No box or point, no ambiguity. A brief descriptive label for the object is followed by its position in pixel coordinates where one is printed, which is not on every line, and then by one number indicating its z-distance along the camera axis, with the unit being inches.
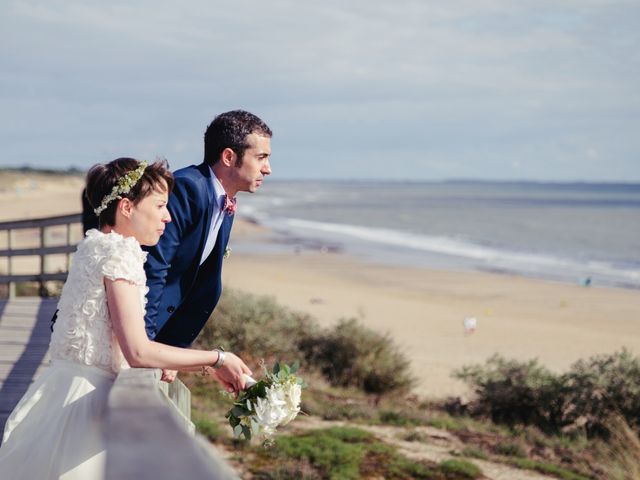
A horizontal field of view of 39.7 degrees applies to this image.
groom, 132.2
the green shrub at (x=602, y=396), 344.5
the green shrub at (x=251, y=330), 387.9
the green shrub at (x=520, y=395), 356.8
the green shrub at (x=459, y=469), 255.9
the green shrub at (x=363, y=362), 404.5
